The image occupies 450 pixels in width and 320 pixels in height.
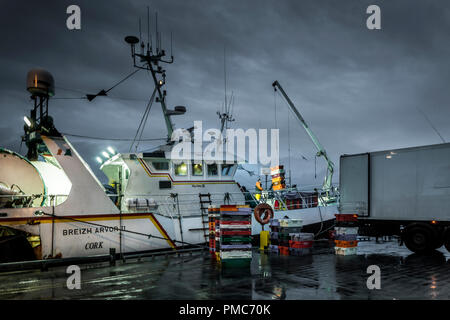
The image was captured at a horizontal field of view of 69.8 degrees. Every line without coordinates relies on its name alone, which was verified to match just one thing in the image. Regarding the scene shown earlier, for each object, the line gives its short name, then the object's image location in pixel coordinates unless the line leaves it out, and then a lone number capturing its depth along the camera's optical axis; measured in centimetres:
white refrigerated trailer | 1219
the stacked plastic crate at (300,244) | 1282
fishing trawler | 1139
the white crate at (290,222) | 1325
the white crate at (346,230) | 1296
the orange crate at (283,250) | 1322
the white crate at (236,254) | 1028
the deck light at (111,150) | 1568
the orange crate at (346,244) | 1276
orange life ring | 1466
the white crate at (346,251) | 1269
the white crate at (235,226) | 1047
